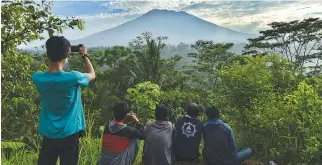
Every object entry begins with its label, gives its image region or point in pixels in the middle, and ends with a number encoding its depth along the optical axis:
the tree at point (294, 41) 29.83
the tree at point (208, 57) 30.77
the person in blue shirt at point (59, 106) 3.01
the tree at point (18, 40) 4.50
